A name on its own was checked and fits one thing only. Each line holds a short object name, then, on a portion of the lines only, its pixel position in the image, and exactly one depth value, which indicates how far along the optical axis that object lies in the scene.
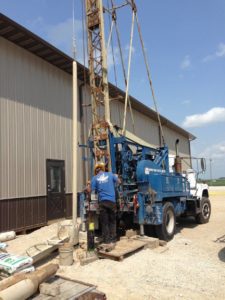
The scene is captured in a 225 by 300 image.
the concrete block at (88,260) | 5.81
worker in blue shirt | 6.63
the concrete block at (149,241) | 6.85
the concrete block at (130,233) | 7.37
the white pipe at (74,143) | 7.04
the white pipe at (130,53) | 9.74
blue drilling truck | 7.55
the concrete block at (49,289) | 4.09
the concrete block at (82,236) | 7.30
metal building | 8.96
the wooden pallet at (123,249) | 6.00
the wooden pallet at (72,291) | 4.04
